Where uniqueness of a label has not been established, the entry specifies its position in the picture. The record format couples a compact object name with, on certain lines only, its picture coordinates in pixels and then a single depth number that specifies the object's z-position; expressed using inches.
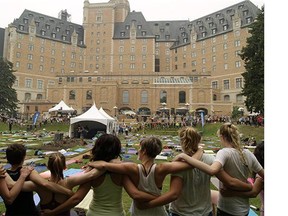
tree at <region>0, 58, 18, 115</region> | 1790.7
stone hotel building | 2305.6
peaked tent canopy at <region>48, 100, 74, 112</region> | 1385.3
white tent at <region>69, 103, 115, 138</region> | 860.0
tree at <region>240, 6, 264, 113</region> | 955.3
